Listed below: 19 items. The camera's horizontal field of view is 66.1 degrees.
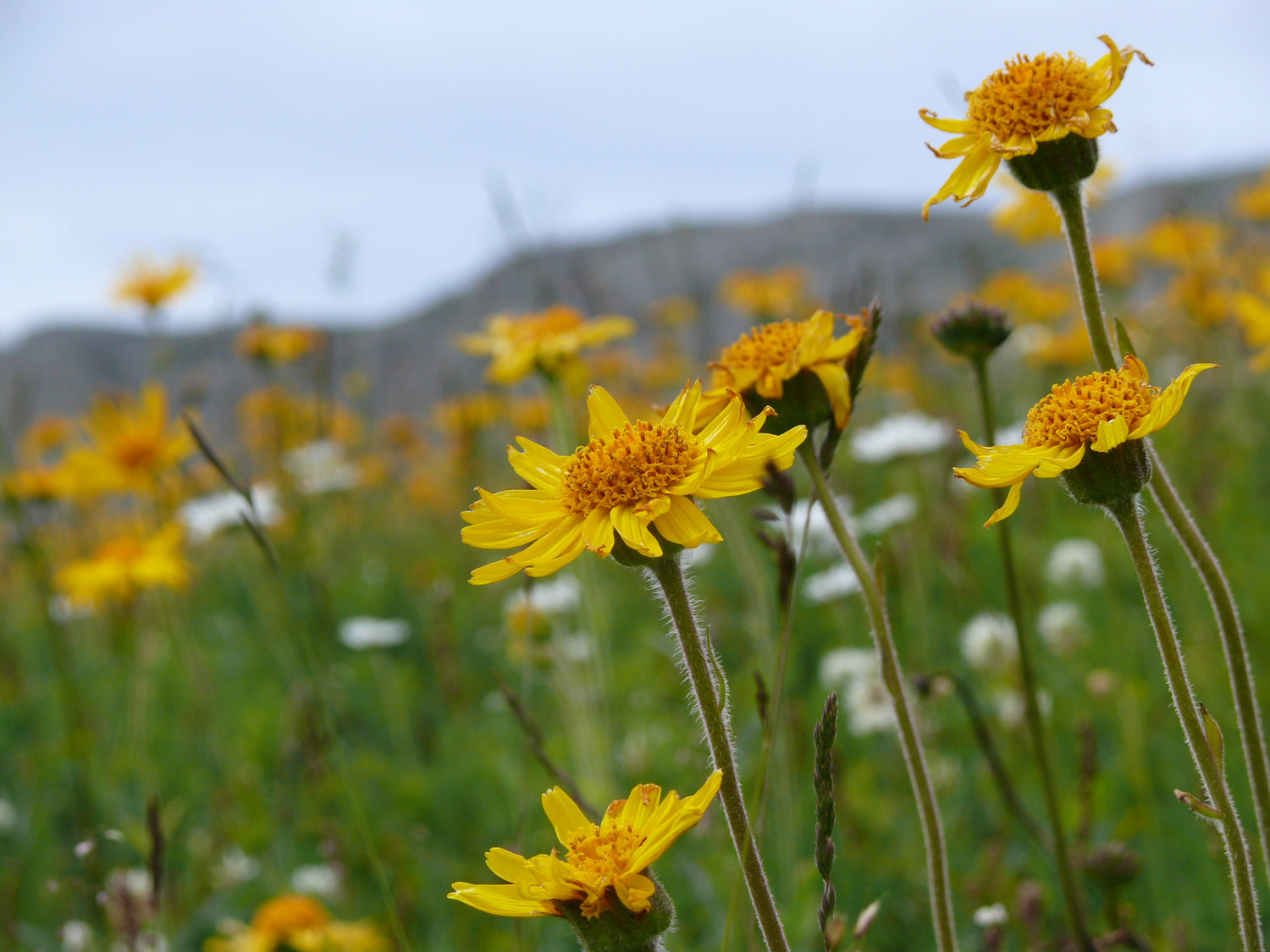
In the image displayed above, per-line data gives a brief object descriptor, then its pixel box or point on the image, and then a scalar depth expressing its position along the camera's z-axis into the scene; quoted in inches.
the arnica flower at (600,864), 37.4
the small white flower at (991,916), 52.8
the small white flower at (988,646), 121.4
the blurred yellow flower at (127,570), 135.8
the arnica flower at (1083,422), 37.9
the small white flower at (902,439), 145.2
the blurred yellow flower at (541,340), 122.9
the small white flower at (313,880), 117.9
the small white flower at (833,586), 134.6
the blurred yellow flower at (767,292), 242.1
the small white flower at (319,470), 165.6
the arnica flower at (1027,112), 44.6
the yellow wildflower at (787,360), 48.8
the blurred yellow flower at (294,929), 91.0
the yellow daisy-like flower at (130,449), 144.3
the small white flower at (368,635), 155.6
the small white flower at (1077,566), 159.6
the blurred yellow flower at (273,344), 204.4
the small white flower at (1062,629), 132.1
